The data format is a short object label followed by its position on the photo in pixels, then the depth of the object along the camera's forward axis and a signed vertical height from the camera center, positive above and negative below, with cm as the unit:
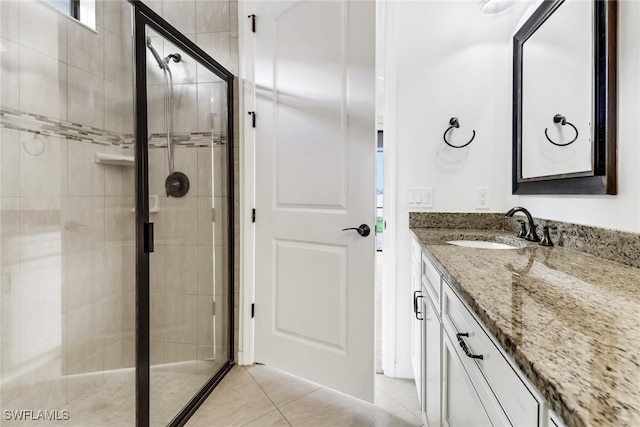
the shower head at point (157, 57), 149 +74
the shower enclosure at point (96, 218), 138 -3
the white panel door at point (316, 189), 180 +13
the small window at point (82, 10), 163 +102
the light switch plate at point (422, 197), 202 +9
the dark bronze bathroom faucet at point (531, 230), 151 -9
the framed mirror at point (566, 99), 111 +46
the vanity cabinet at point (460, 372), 51 -36
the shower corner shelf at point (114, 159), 149 +25
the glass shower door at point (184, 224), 156 -7
